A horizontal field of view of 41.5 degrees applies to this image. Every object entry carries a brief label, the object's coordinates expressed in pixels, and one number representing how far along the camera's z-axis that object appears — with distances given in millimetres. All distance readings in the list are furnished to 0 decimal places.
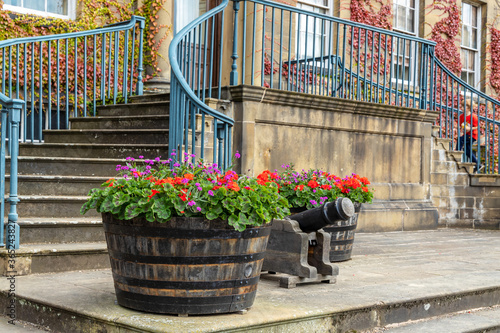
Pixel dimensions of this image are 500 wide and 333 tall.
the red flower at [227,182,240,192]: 3734
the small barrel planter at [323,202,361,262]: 6031
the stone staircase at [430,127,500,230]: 10328
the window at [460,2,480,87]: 15961
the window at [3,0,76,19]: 9523
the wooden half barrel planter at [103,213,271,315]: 3658
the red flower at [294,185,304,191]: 5891
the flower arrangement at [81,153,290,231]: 3639
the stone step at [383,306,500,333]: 4324
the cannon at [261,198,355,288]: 4863
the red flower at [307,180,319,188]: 5934
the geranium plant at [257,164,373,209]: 5898
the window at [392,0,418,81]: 14469
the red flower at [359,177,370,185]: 6469
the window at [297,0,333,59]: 12766
